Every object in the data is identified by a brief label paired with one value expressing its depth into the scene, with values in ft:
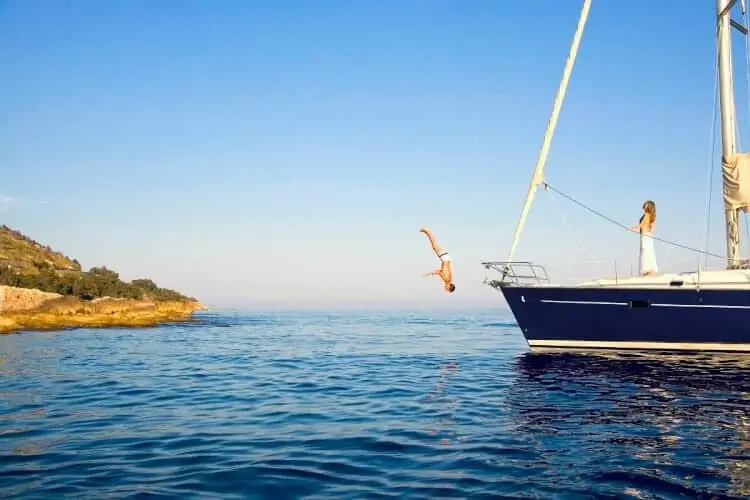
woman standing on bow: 73.20
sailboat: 68.03
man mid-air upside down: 45.24
